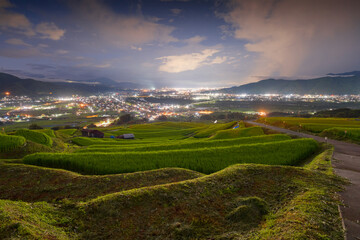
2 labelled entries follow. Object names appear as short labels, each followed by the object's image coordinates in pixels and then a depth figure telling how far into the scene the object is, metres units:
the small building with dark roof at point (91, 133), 57.72
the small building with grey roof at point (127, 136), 53.10
